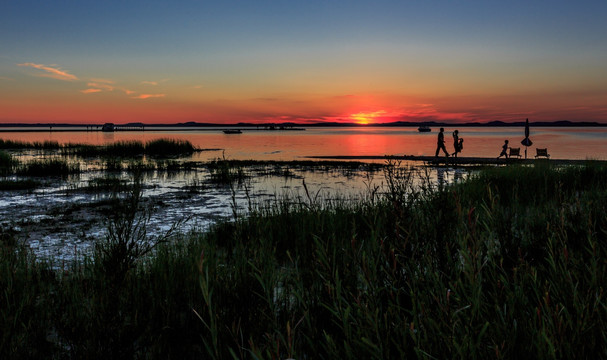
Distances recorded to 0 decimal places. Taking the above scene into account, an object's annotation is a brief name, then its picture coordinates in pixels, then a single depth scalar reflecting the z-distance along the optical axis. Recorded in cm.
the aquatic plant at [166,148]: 3844
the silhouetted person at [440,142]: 2917
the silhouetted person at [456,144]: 2835
